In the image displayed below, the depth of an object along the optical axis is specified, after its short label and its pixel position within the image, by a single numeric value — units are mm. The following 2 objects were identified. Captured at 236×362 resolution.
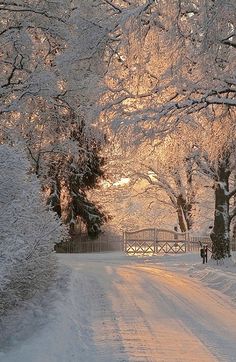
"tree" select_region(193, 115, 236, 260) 22859
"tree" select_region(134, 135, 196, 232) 40438
